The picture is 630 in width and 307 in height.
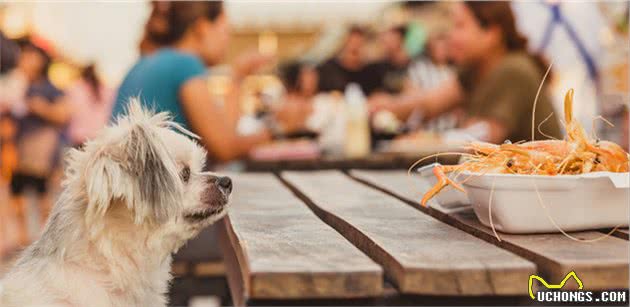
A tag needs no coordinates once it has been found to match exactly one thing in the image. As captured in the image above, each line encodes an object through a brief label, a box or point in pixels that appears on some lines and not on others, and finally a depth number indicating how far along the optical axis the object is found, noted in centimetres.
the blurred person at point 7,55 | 709
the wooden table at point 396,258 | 125
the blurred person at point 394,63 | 757
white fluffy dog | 178
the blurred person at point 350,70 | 758
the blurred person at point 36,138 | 721
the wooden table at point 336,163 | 406
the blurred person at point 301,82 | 731
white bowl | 154
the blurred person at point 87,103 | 822
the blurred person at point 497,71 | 389
